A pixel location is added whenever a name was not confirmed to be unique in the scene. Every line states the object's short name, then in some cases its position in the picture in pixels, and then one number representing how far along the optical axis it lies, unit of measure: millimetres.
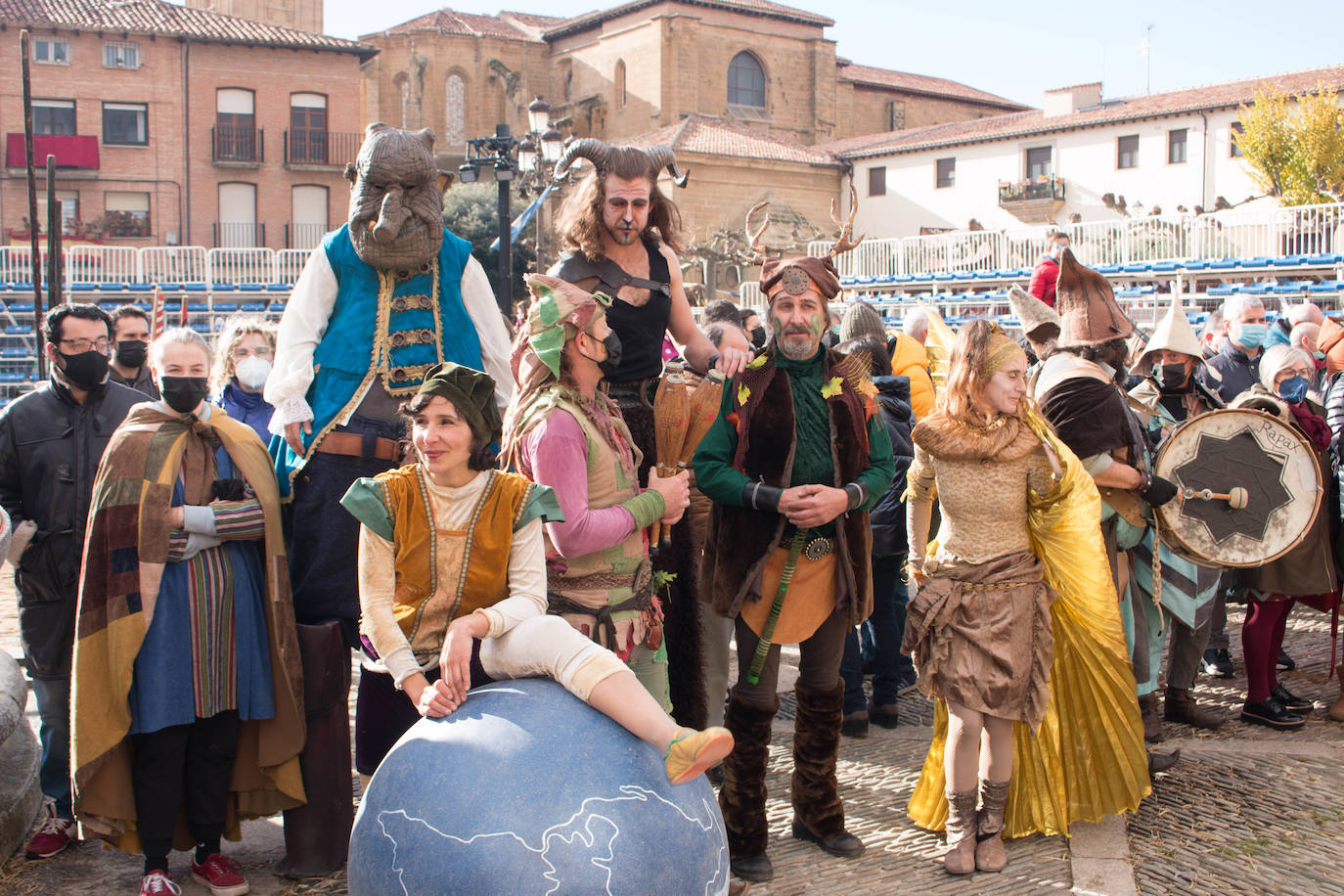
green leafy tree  40562
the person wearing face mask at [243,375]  6406
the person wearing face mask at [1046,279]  7613
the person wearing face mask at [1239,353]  8055
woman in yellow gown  4406
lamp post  15188
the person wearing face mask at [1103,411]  4910
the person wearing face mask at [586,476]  3777
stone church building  46906
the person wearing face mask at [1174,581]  5602
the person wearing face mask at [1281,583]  6117
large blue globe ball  2693
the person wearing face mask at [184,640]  3947
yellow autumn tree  35125
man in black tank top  4488
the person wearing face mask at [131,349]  5547
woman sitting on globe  3523
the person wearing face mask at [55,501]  4594
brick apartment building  41281
